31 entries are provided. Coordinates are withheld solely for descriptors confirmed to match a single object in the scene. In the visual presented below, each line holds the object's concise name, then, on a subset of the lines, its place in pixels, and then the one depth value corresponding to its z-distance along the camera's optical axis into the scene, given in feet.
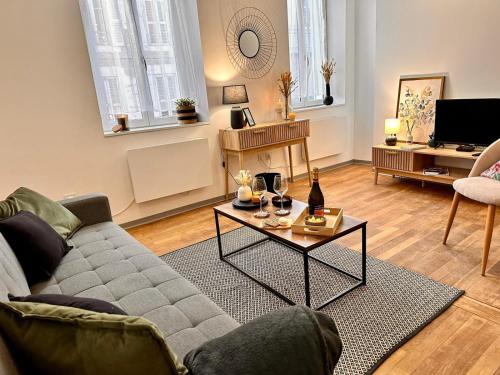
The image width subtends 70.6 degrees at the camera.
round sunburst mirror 12.51
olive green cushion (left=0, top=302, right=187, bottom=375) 2.36
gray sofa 4.02
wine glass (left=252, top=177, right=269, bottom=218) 7.23
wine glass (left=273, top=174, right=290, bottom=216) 7.00
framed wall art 12.92
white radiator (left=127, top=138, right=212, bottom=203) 10.96
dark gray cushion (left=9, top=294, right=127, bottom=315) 3.20
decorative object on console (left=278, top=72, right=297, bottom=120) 13.73
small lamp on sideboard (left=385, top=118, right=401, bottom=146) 13.55
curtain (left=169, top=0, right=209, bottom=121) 11.60
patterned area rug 5.58
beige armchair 6.88
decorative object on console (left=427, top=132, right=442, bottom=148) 12.42
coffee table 5.94
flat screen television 10.99
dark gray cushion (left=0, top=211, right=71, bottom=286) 5.41
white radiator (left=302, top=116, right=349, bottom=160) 15.56
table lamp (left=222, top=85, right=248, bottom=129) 12.07
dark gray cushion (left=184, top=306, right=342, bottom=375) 2.60
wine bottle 6.49
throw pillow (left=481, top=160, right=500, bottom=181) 7.80
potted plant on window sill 11.87
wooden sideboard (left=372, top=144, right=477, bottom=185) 11.81
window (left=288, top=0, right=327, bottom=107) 15.03
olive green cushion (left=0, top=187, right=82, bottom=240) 6.46
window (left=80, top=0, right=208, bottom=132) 10.44
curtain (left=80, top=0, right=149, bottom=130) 10.25
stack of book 12.05
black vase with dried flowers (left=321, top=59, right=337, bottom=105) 15.46
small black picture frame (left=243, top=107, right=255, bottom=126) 12.65
